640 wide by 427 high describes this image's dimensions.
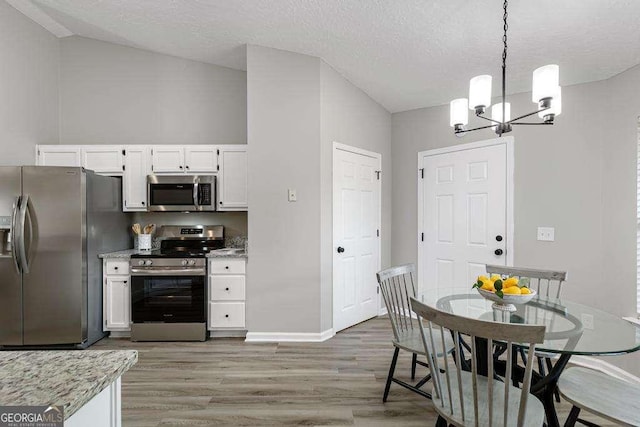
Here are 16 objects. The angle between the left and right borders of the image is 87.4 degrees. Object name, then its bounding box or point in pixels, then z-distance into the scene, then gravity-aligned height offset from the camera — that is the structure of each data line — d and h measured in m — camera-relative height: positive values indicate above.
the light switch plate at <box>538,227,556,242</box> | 3.36 -0.22
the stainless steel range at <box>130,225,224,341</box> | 3.44 -0.88
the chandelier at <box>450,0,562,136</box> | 1.69 +0.64
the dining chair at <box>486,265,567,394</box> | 2.29 -0.47
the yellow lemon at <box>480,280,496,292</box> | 2.01 -0.45
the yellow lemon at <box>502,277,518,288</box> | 1.95 -0.41
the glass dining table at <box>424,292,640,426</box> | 1.53 -0.61
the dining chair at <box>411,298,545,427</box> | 1.26 -0.77
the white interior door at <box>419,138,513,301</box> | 3.63 -0.01
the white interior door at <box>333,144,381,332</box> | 3.70 -0.26
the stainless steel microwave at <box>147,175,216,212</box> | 3.72 +0.21
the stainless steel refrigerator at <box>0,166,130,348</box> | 3.05 -0.41
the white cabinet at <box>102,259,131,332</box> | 3.50 -0.87
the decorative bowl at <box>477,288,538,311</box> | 1.91 -0.51
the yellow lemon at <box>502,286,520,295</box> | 1.91 -0.45
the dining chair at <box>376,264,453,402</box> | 2.23 -0.89
